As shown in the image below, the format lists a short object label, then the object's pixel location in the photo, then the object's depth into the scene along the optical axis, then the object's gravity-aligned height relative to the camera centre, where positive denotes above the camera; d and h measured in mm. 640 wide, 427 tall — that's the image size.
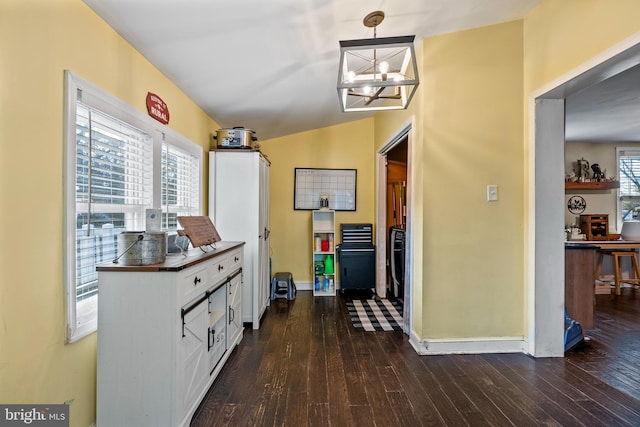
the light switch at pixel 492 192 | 2484 +180
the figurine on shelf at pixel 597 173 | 4727 +656
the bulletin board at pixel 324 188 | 4453 +386
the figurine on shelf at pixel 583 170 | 4714 +709
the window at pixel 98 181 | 1411 +191
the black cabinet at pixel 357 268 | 4207 -797
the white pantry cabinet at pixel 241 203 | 3031 +104
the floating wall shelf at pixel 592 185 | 4570 +446
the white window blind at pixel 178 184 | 2412 +262
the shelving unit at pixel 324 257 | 4211 -654
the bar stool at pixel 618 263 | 4215 -743
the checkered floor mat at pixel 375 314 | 3086 -1197
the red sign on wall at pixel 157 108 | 2065 +778
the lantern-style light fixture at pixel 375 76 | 1464 +787
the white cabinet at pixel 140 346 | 1503 -692
